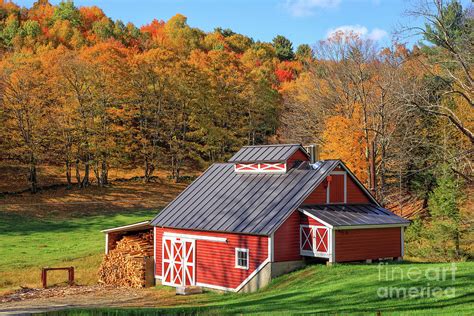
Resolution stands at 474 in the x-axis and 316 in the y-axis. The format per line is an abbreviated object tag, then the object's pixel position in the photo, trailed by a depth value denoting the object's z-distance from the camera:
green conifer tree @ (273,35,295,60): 115.62
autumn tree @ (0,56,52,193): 58.56
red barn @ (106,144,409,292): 27.70
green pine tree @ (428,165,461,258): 38.03
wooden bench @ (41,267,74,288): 32.44
